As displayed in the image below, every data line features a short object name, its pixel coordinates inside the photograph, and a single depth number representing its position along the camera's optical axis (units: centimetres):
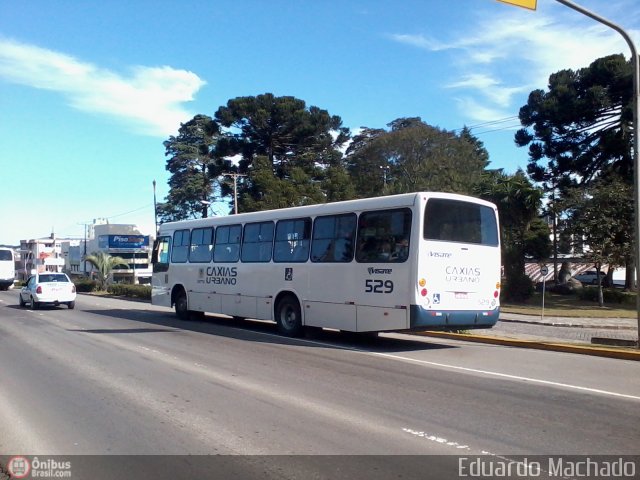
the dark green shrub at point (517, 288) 3644
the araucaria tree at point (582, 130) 3684
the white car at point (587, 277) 5487
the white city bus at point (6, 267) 5203
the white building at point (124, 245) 8075
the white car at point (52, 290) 2677
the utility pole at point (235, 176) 4248
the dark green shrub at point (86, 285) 4925
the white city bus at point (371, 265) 1280
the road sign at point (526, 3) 995
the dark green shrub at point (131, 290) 3741
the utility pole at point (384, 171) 5658
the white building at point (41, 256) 10194
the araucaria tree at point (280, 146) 4512
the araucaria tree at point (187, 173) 6438
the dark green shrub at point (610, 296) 3616
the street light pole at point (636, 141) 1312
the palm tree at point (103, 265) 4878
